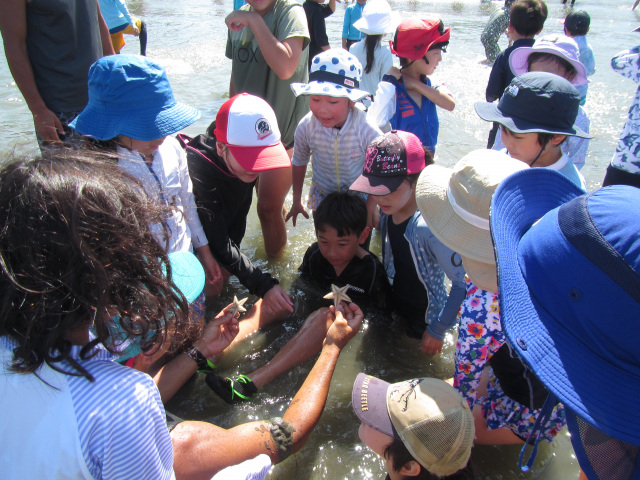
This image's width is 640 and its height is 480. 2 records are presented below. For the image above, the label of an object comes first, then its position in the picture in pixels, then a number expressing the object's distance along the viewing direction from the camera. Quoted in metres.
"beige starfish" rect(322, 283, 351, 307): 2.51
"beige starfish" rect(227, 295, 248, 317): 2.53
